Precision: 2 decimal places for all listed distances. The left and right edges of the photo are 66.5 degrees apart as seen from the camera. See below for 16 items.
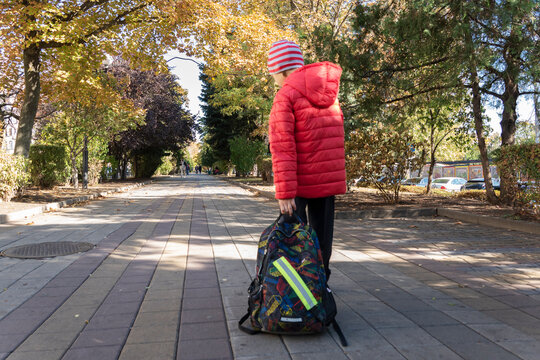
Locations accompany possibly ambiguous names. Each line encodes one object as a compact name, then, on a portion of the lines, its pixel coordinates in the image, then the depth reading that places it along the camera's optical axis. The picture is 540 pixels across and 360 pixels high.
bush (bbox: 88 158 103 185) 21.62
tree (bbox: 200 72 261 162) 35.53
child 2.77
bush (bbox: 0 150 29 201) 10.38
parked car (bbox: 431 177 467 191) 29.05
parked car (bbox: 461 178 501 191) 22.66
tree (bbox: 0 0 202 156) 11.32
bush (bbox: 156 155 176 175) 68.84
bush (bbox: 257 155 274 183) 22.71
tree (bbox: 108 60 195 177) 26.09
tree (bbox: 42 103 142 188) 17.45
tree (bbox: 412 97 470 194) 11.59
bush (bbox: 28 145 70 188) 16.34
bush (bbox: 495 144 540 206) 6.81
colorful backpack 2.62
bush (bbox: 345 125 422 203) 9.89
